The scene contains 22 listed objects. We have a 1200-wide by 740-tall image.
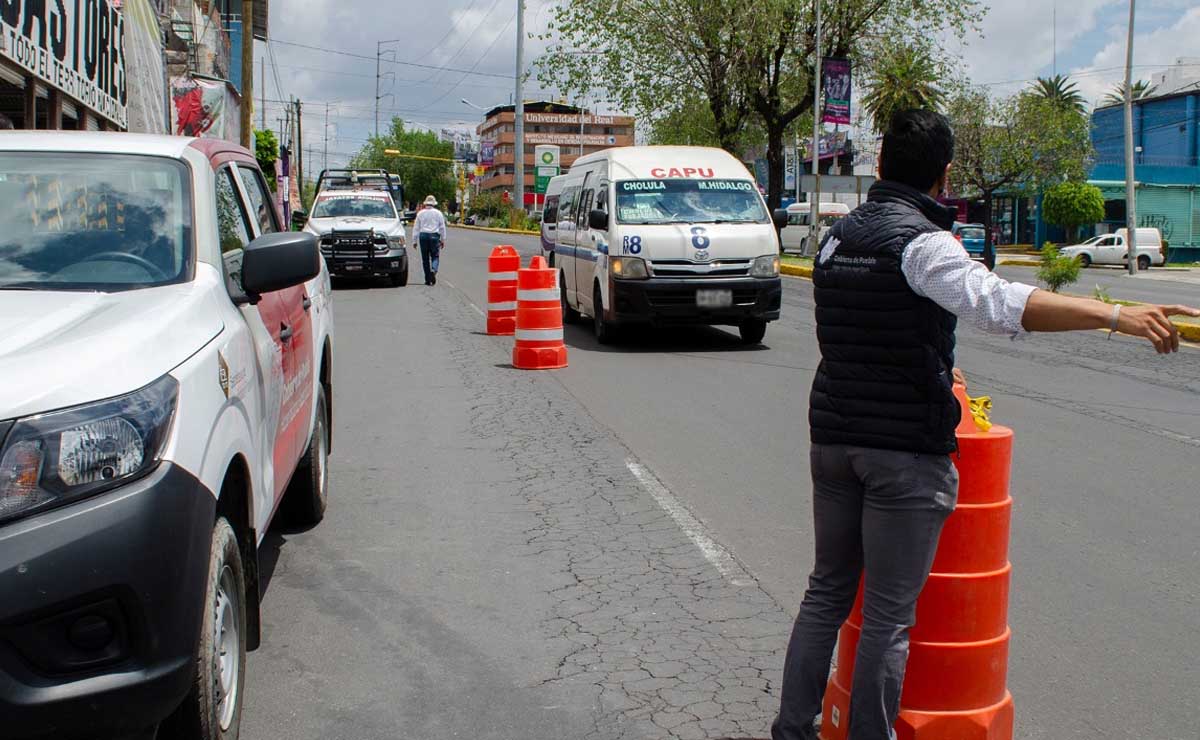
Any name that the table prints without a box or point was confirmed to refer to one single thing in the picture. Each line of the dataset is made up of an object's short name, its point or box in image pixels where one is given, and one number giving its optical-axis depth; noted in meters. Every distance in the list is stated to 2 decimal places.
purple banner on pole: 35.88
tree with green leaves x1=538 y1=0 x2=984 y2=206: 37.00
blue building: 53.38
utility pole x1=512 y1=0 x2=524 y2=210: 54.90
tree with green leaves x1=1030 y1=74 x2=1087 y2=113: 77.06
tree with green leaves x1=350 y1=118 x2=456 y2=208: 141.00
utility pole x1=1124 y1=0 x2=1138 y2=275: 35.88
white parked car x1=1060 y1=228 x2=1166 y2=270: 45.62
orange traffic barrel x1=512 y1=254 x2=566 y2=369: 12.30
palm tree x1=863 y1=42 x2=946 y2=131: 38.72
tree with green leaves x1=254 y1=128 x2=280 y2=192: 58.22
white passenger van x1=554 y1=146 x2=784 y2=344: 13.56
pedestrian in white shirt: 24.05
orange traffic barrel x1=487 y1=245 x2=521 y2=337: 15.81
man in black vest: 3.14
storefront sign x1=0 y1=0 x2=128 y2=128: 13.52
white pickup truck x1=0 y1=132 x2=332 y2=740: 2.71
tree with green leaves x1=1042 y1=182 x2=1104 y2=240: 53.06
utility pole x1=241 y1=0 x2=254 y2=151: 29.80
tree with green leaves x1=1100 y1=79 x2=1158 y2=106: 70.79
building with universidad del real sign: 169.50
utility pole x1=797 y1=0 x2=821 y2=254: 37.12
